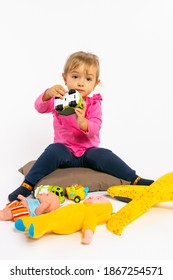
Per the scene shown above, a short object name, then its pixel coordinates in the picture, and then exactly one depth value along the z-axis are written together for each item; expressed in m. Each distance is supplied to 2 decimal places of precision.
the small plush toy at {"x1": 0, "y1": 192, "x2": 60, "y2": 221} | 1.55
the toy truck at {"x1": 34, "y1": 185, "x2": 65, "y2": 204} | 1.74
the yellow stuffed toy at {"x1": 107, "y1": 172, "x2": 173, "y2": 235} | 1.49
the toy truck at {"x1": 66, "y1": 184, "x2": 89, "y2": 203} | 1.77
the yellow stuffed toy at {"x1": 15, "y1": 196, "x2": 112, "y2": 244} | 1.35
